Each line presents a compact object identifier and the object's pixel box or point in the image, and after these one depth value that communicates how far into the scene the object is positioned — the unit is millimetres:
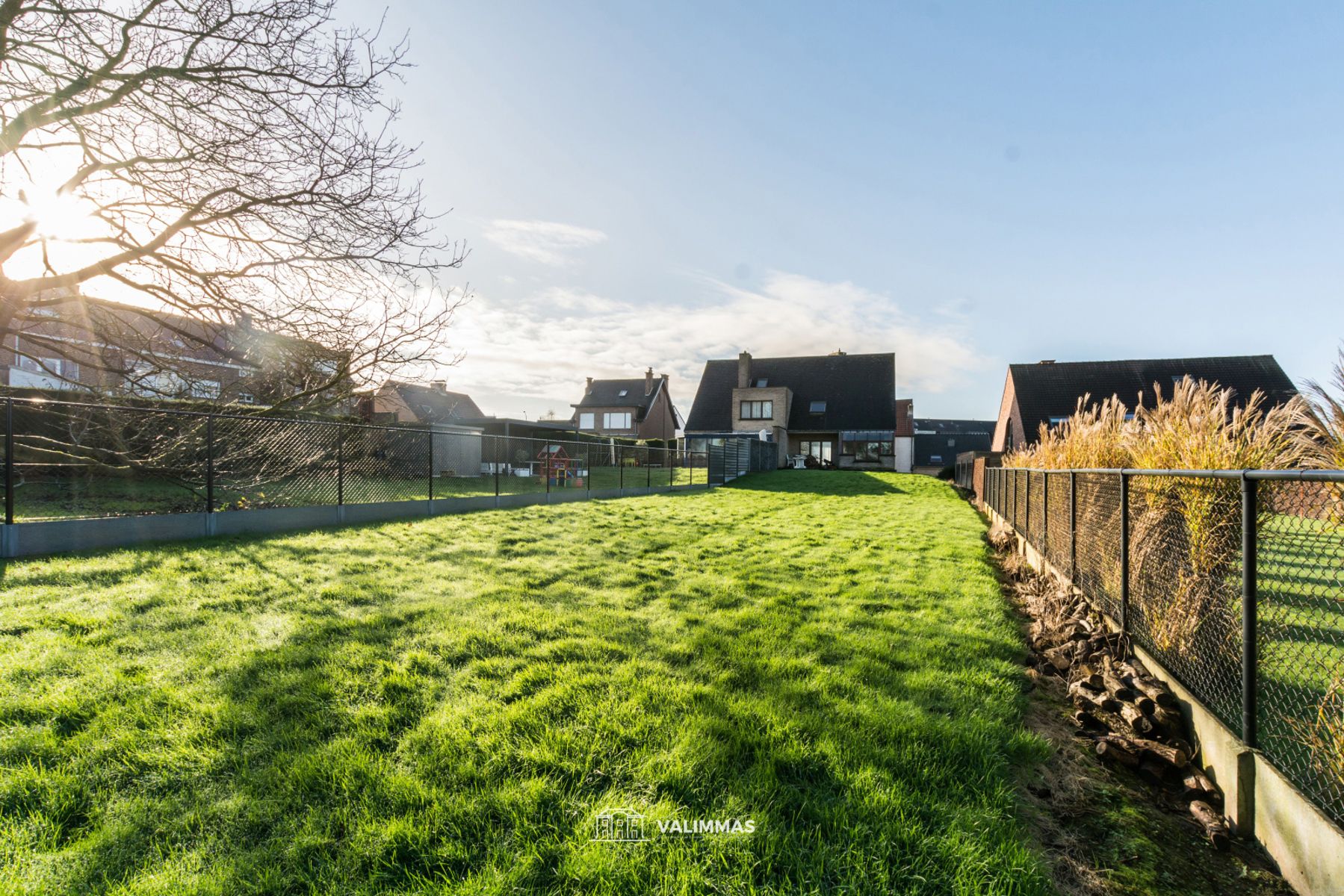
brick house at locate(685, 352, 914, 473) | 32969
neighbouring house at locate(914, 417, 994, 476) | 46344
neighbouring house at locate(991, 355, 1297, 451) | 26750
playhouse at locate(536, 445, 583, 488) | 15562
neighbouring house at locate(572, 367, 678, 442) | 43781
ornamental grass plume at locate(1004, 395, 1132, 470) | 5410
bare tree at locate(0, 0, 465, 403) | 5652
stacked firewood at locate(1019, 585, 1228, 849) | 2453
